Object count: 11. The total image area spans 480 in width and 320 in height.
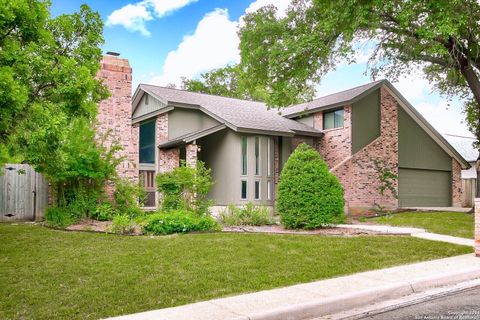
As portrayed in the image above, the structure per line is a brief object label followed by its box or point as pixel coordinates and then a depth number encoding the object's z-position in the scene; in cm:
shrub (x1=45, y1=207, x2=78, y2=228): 1230
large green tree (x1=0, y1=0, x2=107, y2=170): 643
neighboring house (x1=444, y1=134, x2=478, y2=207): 2496
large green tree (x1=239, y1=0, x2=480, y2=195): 1435
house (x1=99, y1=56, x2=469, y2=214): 1717
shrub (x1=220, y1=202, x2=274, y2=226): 1331
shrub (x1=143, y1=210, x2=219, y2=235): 1112
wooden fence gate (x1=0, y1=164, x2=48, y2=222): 1391
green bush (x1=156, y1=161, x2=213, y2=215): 1385
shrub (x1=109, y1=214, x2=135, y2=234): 1100
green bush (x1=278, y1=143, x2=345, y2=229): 1202
